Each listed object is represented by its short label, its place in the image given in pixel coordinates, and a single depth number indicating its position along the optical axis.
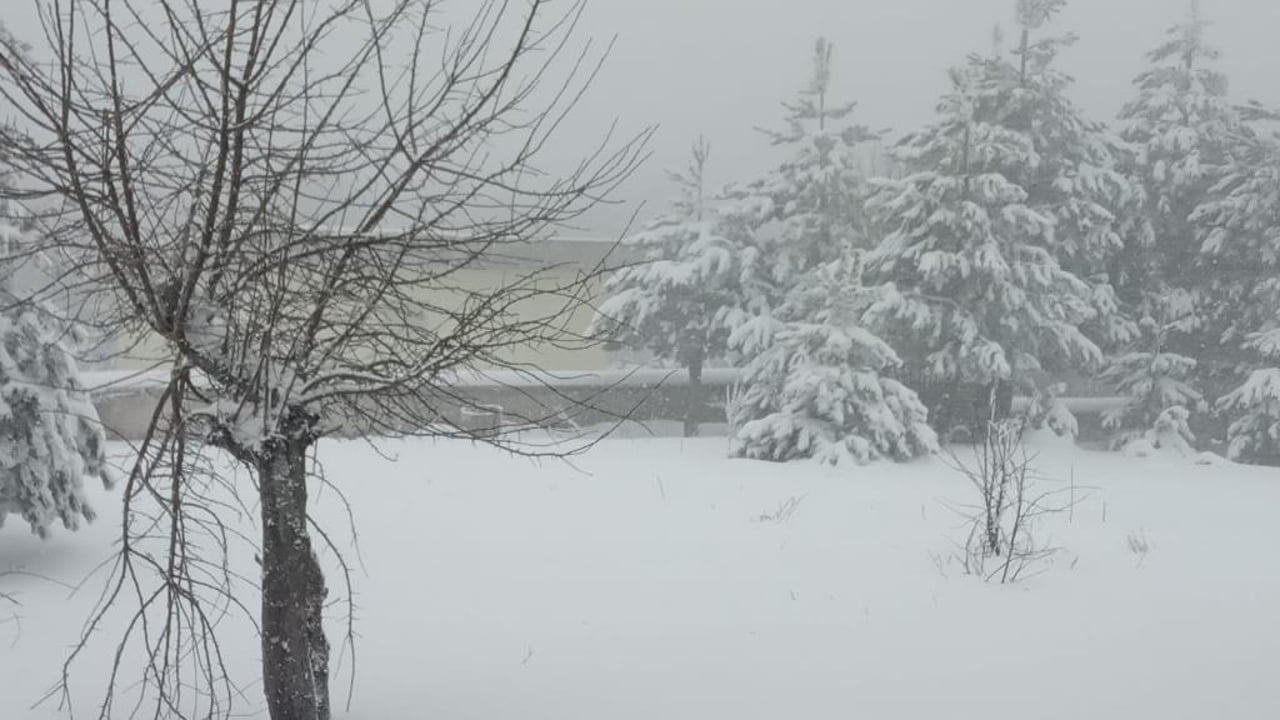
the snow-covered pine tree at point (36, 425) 6.45
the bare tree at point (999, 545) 7.04
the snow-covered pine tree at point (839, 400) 14.52
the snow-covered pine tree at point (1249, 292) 18.33
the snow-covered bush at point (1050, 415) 18.70
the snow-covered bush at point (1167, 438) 18.22
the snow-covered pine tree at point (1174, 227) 19.92
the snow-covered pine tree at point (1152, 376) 19.56
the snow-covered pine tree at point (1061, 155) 18.75
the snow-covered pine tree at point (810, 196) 21.03
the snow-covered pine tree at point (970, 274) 17.27
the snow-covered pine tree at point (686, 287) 21.44
